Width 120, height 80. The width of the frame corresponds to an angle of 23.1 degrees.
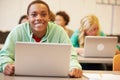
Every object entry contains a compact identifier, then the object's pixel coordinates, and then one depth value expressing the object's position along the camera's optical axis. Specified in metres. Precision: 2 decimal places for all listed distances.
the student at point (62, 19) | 4.75
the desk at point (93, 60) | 2.87
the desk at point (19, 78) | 1.88
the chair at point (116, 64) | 2.55
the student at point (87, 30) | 3.59
